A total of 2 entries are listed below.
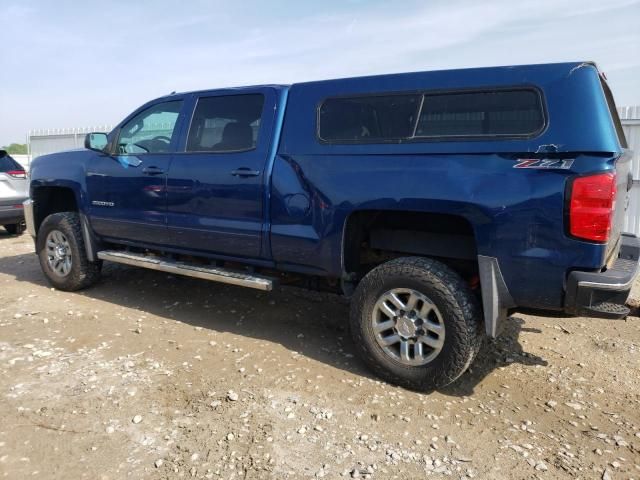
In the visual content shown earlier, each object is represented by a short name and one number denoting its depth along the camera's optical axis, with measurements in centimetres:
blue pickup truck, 289
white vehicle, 845
